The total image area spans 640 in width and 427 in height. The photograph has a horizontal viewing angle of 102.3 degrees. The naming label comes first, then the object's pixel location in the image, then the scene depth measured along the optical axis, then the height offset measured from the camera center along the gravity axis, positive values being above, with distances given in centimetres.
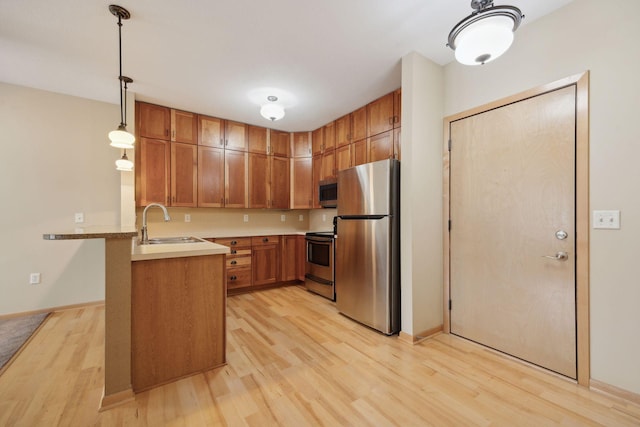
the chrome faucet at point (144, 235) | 241 -21
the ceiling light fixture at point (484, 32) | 119 +88
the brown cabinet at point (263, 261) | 374 -76
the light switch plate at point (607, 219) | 159 -5
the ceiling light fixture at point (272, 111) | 305 +121
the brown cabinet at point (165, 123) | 333 +121
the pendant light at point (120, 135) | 187 +63
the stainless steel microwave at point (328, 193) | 391 +30
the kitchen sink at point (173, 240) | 268 -30
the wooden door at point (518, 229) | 181 -14
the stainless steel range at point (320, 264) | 354 -76
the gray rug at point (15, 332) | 208 -112
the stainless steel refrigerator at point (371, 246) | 247 -35
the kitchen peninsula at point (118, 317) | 152 -62
